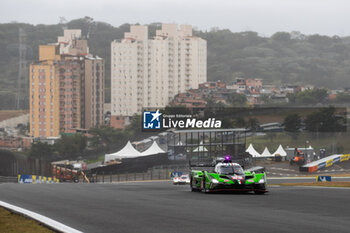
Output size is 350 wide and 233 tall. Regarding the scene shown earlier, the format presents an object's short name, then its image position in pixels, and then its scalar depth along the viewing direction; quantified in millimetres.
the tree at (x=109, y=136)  182250
